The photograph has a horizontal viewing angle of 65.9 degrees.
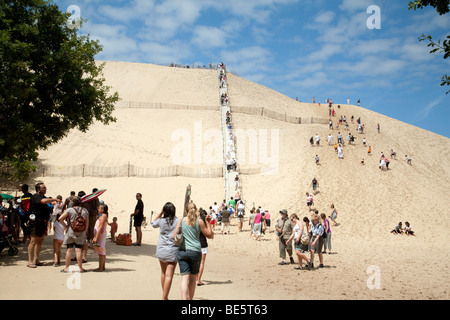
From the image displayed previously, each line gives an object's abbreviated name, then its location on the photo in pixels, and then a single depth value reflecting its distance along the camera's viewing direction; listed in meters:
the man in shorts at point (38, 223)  8.22
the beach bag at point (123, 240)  12.65
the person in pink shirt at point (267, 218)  20.36
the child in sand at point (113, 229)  12.56
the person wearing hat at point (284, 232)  11.31
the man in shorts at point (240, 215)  20.47
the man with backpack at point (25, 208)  9.90
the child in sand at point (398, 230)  19.95
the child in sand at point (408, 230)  19.69
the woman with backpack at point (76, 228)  7.79
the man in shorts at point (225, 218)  19.14
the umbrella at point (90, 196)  9.43
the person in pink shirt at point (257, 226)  17.58
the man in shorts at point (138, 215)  12.29
